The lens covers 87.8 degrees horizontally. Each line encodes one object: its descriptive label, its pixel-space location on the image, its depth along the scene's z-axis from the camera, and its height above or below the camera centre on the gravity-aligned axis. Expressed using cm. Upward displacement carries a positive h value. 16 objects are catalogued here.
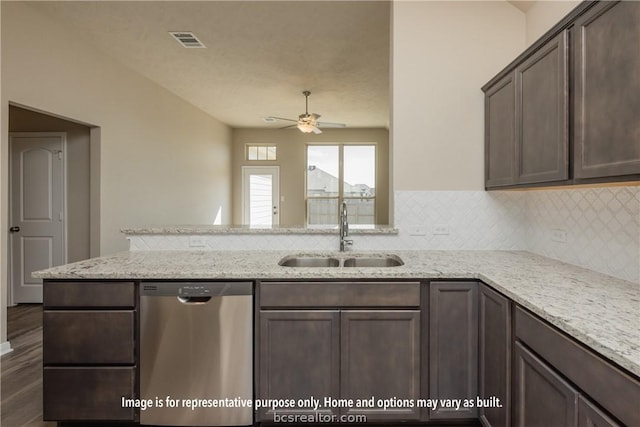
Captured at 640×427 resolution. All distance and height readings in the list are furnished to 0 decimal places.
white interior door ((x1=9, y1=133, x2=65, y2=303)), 392 +1
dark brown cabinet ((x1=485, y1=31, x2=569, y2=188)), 160 +52
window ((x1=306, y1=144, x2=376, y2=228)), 793 +74
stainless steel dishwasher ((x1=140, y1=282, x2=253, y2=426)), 178 -74
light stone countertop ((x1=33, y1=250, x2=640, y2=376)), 104 -33
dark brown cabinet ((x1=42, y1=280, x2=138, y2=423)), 177 -73
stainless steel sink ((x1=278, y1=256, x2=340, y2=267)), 237 -37
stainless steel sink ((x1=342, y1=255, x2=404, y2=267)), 236 -36
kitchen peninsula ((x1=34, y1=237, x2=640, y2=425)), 150 -45
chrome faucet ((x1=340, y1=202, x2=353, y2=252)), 238 -13
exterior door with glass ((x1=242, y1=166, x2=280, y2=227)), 800 +42
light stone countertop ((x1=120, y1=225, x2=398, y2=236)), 248 -15
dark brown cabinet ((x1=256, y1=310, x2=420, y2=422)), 179 -75
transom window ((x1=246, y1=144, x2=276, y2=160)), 803 +143
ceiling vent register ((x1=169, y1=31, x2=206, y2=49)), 334 +179
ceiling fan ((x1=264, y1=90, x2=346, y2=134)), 496 +134
